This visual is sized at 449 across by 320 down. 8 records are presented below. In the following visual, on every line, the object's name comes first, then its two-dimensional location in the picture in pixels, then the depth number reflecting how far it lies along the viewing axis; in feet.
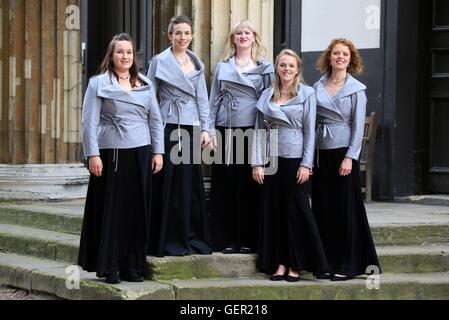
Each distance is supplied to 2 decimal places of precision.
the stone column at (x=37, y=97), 55.99
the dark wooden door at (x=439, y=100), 55.91
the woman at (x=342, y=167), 38.63
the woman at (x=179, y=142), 39.09
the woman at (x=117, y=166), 36.94
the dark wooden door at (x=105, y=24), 71.85
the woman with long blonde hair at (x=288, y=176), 38.32
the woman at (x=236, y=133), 39.66
